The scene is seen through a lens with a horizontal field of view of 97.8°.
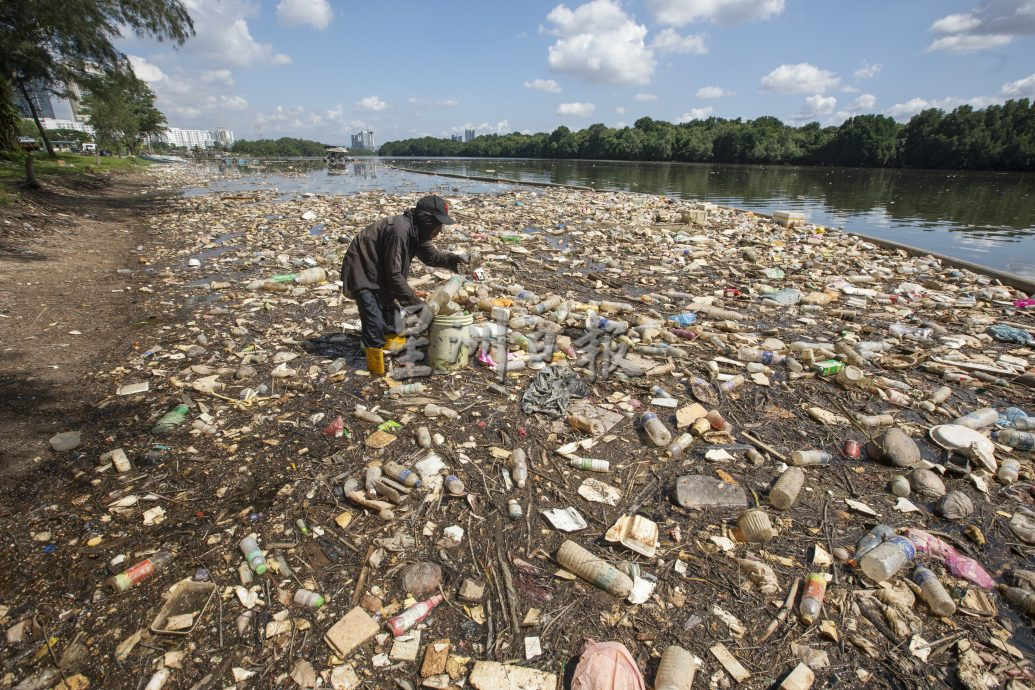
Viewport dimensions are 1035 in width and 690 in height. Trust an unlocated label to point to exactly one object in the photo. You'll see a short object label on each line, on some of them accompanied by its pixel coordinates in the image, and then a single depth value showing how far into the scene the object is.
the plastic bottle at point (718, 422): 3.53
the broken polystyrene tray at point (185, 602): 1.96
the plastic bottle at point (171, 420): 3.30
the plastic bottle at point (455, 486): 2.83
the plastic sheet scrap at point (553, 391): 3.64
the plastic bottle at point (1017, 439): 3.32
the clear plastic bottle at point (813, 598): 2.13
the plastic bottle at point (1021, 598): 2.17
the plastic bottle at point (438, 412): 3.53
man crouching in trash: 3.95
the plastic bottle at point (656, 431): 3.35
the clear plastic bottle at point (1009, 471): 3.03
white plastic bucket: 4.04
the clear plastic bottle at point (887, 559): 2.30
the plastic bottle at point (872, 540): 2.46
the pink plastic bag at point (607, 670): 1.81
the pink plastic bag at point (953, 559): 2.32
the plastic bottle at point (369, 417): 3.47
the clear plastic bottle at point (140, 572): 2.12
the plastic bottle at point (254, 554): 2.25
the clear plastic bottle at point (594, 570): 2.24
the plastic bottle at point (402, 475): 2.86
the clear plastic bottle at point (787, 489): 2.78
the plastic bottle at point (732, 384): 4.09
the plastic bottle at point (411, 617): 2.02
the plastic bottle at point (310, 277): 6.82
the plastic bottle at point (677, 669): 1.83
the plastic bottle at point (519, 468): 2.94
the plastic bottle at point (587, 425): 3.44
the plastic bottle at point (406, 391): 3.82
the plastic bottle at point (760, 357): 4.60
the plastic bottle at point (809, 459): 3.18
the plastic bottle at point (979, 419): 3.54
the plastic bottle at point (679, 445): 3.28
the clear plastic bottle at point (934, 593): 2.14
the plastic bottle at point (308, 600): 2.11
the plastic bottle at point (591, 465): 3.07
